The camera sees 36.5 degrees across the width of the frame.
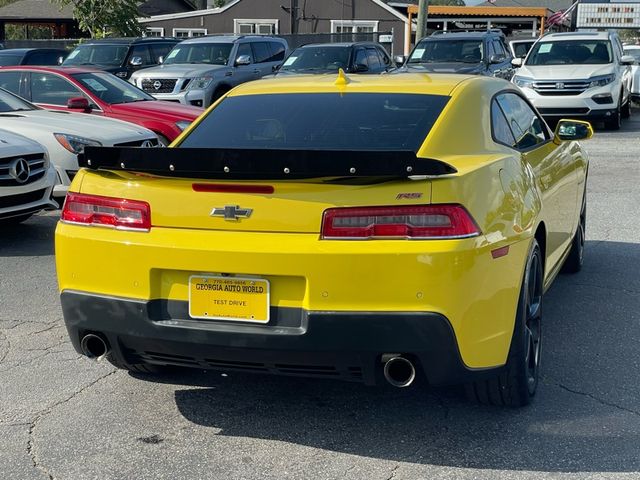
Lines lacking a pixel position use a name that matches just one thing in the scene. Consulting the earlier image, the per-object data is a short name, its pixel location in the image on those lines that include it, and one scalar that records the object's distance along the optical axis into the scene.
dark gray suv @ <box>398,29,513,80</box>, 19.94
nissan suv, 18.55
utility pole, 29.08
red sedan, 12.64
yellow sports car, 3.87
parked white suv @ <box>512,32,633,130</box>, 18.55
